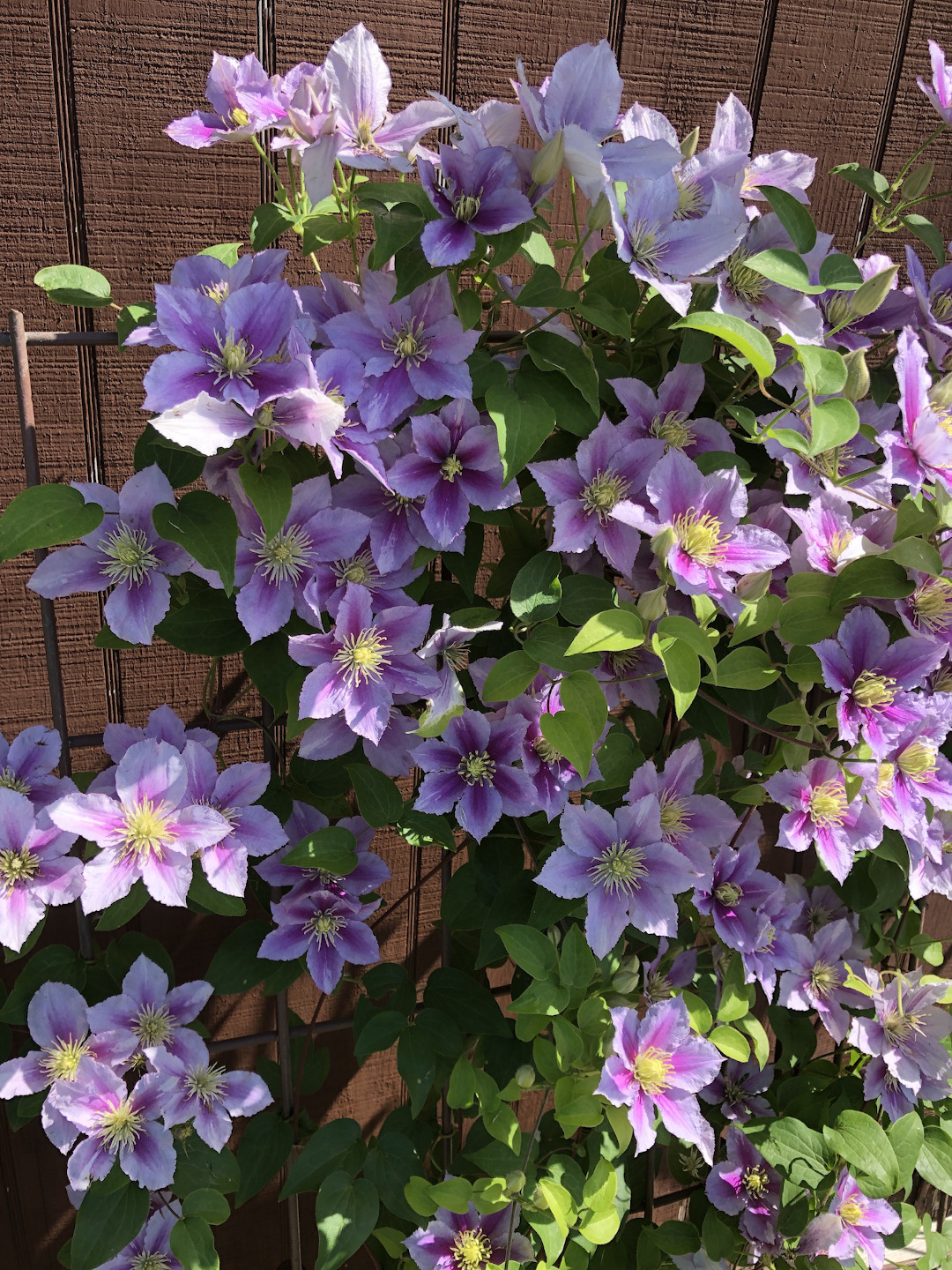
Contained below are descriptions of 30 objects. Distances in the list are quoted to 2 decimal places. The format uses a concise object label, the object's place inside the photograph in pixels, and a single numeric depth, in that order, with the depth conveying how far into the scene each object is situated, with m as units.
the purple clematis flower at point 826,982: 1.05
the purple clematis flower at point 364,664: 0.73
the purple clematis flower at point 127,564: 0.74
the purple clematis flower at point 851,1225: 0.98
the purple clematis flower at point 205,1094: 0.82
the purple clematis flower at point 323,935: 0.90
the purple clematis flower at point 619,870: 0.80
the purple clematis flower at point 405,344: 0.73
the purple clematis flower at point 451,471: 0.74
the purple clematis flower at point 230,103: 0.78
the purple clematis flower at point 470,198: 0.69
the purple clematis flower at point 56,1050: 0.79
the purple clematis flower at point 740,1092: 1.14
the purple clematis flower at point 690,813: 0.87
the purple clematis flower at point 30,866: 0.75
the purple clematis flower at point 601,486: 0.77
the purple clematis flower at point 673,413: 0.80
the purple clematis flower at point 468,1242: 0.89
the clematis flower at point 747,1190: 1.05
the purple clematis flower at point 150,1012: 0.82
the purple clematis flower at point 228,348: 0.64
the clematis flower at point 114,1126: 0.78
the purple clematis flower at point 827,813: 0.84
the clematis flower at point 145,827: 0.73
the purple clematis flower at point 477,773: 0.81
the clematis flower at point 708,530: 0.73
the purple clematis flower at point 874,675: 0.77
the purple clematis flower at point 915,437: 0.80
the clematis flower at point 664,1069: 0.81
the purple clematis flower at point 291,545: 0.74
